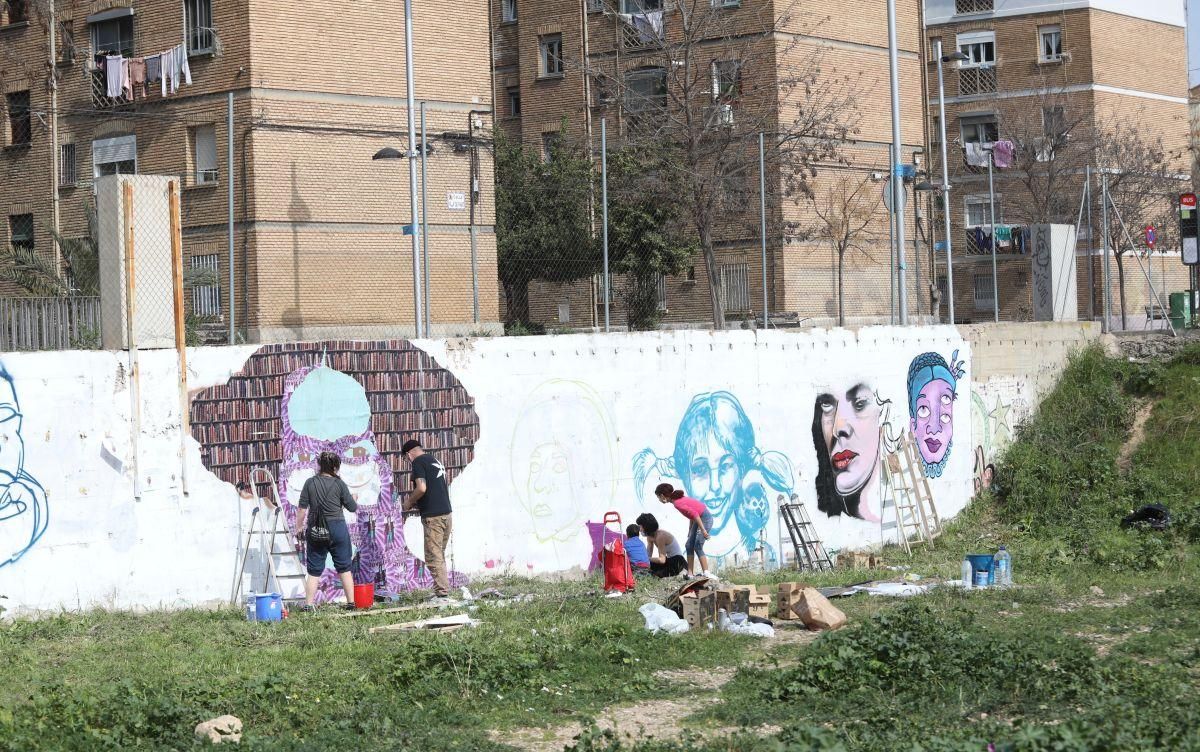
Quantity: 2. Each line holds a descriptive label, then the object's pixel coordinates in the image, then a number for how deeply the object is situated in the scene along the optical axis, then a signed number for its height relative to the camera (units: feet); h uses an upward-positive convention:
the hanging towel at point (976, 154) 172.65 +24.96
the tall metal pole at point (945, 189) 98.53 +12.65
